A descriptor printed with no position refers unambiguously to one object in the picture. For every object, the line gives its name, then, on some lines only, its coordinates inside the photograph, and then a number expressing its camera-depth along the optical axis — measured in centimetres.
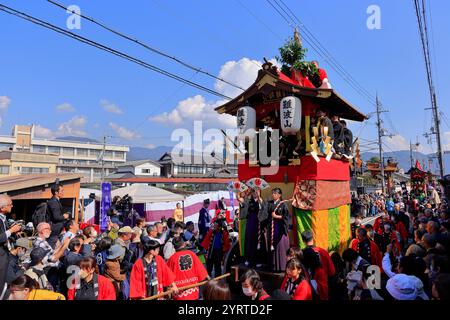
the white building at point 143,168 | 5303
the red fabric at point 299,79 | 774
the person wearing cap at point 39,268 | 381
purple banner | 1235
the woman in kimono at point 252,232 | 655
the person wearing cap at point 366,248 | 570
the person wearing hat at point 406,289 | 315
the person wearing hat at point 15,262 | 415
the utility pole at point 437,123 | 1613
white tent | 1613
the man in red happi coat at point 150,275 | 426
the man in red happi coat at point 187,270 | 461
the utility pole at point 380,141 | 2689
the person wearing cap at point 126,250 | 523
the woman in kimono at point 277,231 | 599
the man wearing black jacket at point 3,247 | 395
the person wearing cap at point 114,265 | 452
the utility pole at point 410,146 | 4116
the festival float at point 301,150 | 646
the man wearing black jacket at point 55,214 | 595
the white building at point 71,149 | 6144
